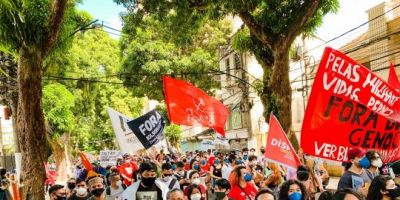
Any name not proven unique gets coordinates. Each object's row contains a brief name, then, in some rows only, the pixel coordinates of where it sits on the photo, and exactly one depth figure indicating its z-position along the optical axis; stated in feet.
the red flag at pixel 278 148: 21.25
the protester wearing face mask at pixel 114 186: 28.56
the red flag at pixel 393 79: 21.30
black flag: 34.98
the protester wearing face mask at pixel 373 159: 19.19
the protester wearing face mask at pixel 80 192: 21.96
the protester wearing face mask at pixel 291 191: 15.89
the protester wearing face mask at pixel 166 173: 25.70
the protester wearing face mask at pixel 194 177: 27.11
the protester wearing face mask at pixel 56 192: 22.91
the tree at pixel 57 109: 61.05
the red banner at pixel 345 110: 16.35
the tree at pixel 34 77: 23.76
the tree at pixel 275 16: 38.17
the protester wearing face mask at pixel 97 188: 20.35
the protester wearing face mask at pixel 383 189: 14.15
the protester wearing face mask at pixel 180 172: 32.27
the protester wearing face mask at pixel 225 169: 36.04
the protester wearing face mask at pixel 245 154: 52.19
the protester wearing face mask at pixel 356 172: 18.35
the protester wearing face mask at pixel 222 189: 20.33
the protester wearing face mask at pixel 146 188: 19.75
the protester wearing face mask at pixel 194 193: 18.93
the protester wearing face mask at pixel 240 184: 22.52
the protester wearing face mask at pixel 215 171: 38.78
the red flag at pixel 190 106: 38.42
